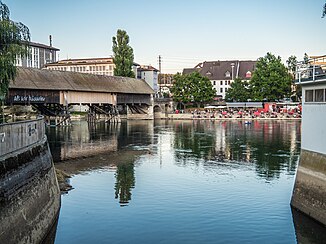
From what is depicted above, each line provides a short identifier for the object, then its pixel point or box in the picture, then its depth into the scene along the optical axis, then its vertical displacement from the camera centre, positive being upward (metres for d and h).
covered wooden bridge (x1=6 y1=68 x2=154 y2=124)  50.00 +0.97
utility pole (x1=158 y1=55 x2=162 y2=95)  107.64 +9.34
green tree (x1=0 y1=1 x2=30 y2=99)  17.89 +2.30
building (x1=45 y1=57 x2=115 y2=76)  96.31 +7.86
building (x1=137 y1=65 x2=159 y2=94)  103.79 +6.40
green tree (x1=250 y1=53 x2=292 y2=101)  80.50 +3.83
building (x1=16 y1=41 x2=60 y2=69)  93.16 +10.44
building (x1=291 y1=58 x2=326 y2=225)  14.02 -1.67
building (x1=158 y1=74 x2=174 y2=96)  110.24 +4.36
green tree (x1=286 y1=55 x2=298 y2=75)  100.02 +9.90
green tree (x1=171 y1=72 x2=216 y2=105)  86.44 +2.35
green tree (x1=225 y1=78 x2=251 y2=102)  87.25 +1.96
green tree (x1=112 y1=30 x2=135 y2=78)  72.81 +7.85
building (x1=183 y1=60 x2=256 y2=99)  104.00 +6.81
